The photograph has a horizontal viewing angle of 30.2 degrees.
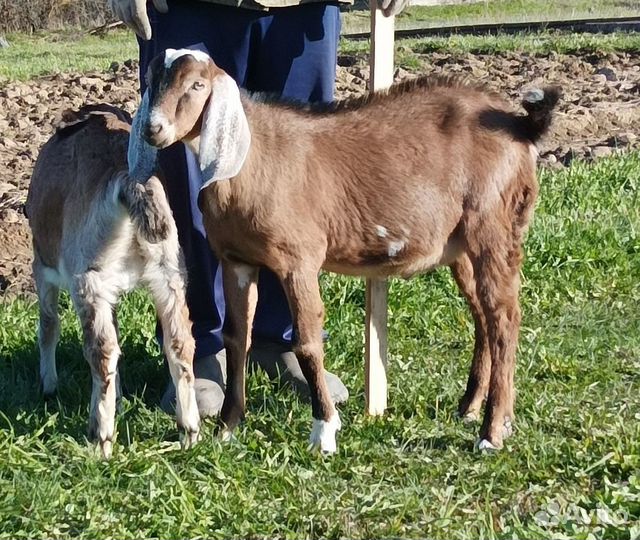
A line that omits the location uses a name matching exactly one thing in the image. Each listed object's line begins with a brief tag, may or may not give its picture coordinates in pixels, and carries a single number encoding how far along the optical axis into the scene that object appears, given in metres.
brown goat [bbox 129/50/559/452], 4.23
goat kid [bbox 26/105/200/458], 4.28
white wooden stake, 4.73
